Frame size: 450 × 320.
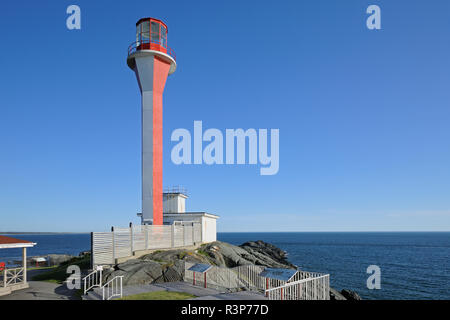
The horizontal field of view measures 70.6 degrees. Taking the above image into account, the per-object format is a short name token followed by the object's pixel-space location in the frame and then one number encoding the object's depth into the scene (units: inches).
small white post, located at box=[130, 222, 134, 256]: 936.3
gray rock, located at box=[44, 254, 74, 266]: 1383.2
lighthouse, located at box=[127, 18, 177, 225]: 1188.5
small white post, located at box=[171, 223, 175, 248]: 1163.5
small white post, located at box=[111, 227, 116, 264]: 849.5
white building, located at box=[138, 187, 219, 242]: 1485.0
